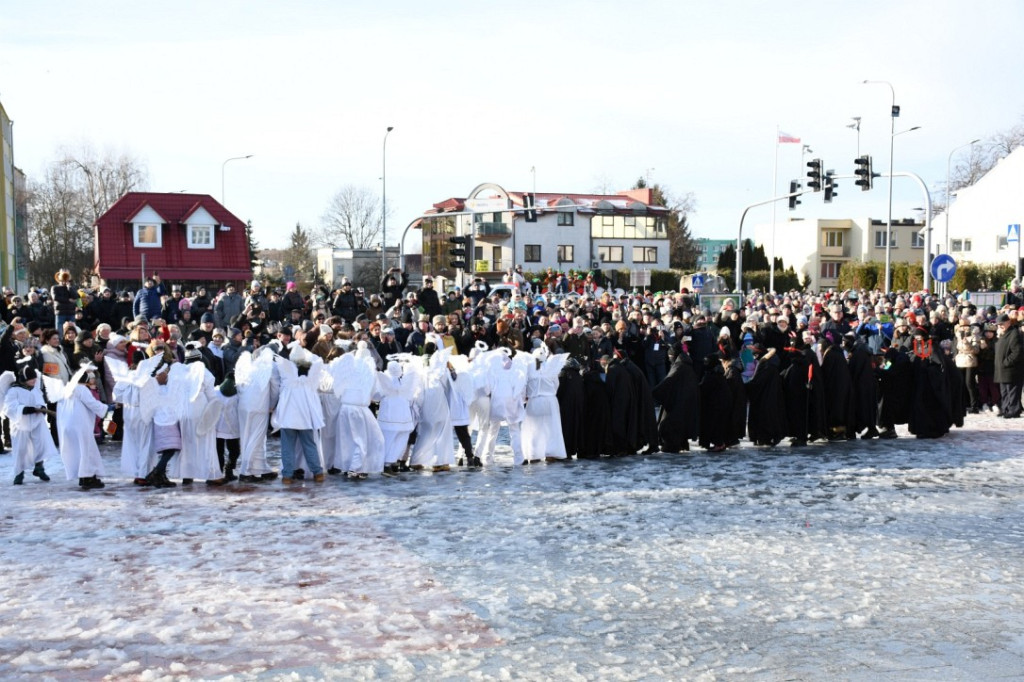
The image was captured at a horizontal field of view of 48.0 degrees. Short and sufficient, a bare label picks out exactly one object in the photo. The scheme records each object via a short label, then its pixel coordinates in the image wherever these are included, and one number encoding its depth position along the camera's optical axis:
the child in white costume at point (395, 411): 14.11
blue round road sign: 26.52
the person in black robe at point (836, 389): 17.12
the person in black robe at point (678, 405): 16.05
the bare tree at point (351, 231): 107.00
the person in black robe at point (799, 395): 16.92
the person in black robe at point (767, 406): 16.61
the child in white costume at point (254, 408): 13.31
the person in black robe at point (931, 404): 17.58
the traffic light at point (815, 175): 31.59
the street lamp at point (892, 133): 38.53
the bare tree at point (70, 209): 72.62
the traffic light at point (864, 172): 31.42
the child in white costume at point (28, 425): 13.27
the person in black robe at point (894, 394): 17.80
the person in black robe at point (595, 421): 15.58
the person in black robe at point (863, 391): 17.45
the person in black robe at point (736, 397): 16.36
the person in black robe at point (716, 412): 16.28
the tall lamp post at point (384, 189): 54.13
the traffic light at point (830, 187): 33.06
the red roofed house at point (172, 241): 58.12
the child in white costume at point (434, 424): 14.40
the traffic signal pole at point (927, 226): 32.20
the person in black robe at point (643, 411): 15.83
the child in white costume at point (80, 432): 12.85
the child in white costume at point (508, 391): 14.91
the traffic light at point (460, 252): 31.62
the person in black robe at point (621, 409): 15.60
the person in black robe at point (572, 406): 15.48
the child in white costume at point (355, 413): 13.77
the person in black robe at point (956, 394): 18.05
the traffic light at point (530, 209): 39.94
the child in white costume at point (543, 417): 15.15
